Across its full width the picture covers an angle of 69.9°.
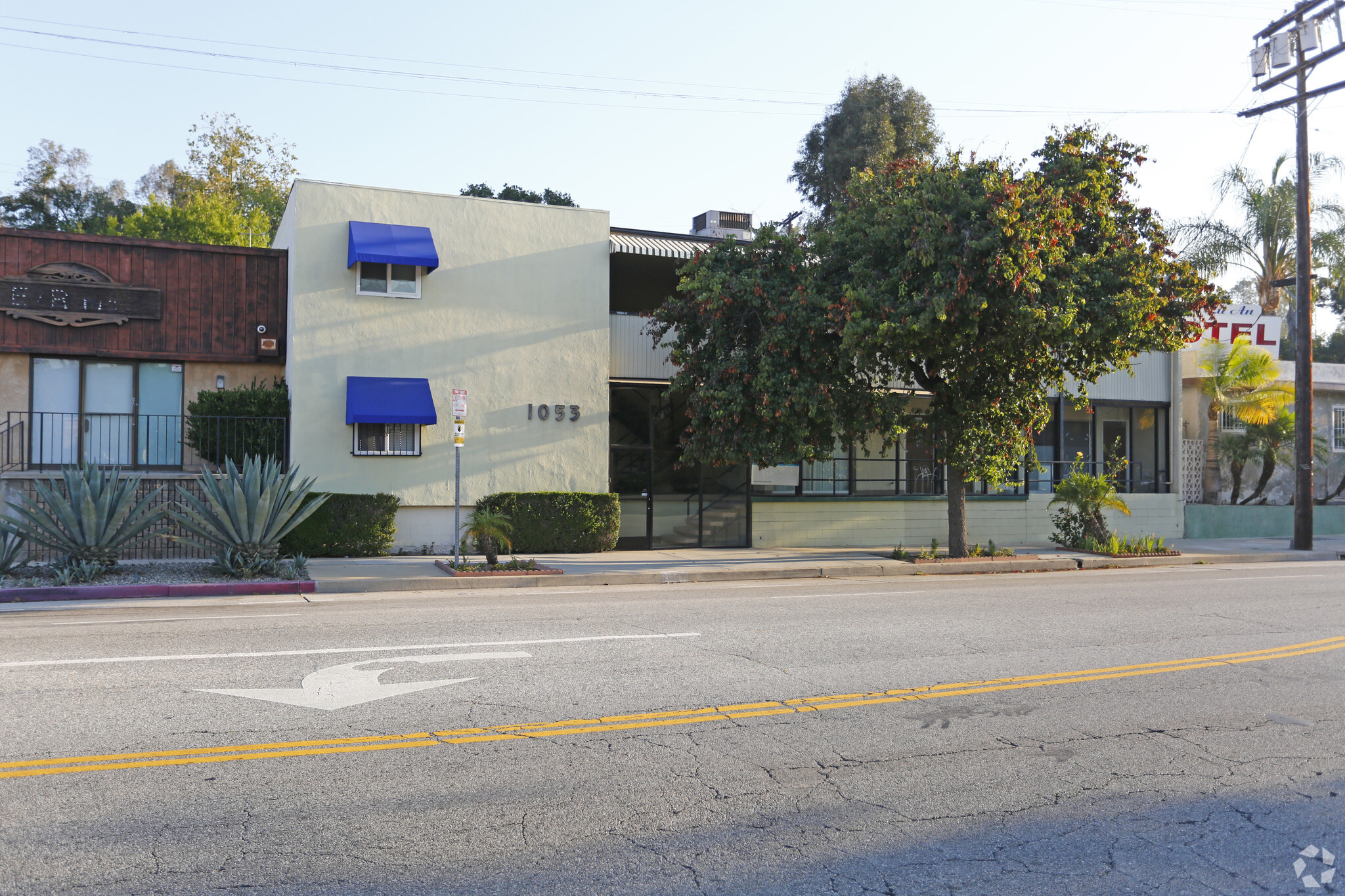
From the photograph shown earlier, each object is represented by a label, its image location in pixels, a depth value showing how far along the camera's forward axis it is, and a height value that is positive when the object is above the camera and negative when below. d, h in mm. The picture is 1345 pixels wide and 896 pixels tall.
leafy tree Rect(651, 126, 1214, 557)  14992 +2474
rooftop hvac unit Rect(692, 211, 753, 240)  23156 +5717
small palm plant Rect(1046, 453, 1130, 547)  20438 -763
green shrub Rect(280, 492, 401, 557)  16906 -1271
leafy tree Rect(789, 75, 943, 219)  33750 +11814
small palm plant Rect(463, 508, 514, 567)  17109 -1287
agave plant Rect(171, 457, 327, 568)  13891 -812
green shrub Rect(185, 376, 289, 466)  17250 +609
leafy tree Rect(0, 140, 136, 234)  44875 +12319
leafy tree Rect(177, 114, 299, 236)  38531 +11340
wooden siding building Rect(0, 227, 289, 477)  17500 +2219
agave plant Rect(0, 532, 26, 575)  12750 -1287
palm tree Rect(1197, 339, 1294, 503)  24719 +2035
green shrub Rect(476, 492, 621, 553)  18422 -1177
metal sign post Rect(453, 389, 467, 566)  14656 +564
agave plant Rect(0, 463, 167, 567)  13047 -839
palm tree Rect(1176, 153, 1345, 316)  30062 +7212
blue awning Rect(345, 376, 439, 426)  17188 +1052
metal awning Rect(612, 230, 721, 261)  19734 +4515
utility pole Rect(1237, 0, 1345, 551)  21125 +5671
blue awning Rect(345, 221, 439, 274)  17328 +3923
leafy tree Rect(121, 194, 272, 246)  31328 +7800
